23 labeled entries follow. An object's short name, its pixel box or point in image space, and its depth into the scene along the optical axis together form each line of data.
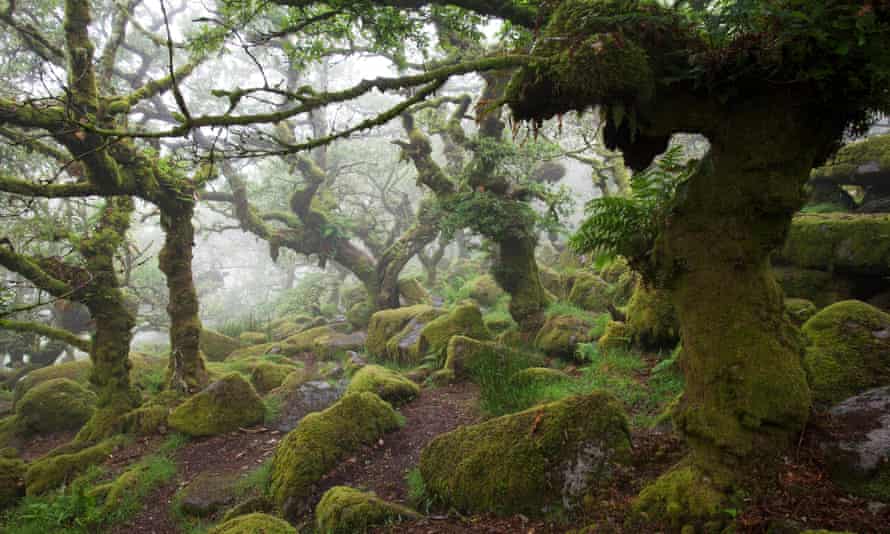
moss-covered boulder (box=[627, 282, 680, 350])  6.20
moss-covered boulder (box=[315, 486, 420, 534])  3.81
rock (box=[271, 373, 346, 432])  7.55
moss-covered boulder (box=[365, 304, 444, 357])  11.16
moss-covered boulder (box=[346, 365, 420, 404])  7.13
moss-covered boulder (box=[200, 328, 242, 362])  13.50
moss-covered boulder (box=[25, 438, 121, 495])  6.44
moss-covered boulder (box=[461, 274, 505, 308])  14.89
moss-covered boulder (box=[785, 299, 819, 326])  5.20
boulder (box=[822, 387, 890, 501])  2.69
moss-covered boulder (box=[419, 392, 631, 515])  3.54
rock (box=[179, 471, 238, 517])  5.30
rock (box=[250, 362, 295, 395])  9.60
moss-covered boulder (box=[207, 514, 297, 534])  3.36
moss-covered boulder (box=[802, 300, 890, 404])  3.49
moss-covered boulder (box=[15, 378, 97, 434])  9.17
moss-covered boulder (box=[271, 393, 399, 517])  4.77
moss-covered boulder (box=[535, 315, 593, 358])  7.83
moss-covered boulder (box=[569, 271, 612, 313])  10.13
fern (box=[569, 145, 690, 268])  3.71
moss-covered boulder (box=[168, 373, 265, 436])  7.32
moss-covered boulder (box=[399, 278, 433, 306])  15.59
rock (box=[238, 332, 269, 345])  15.62
